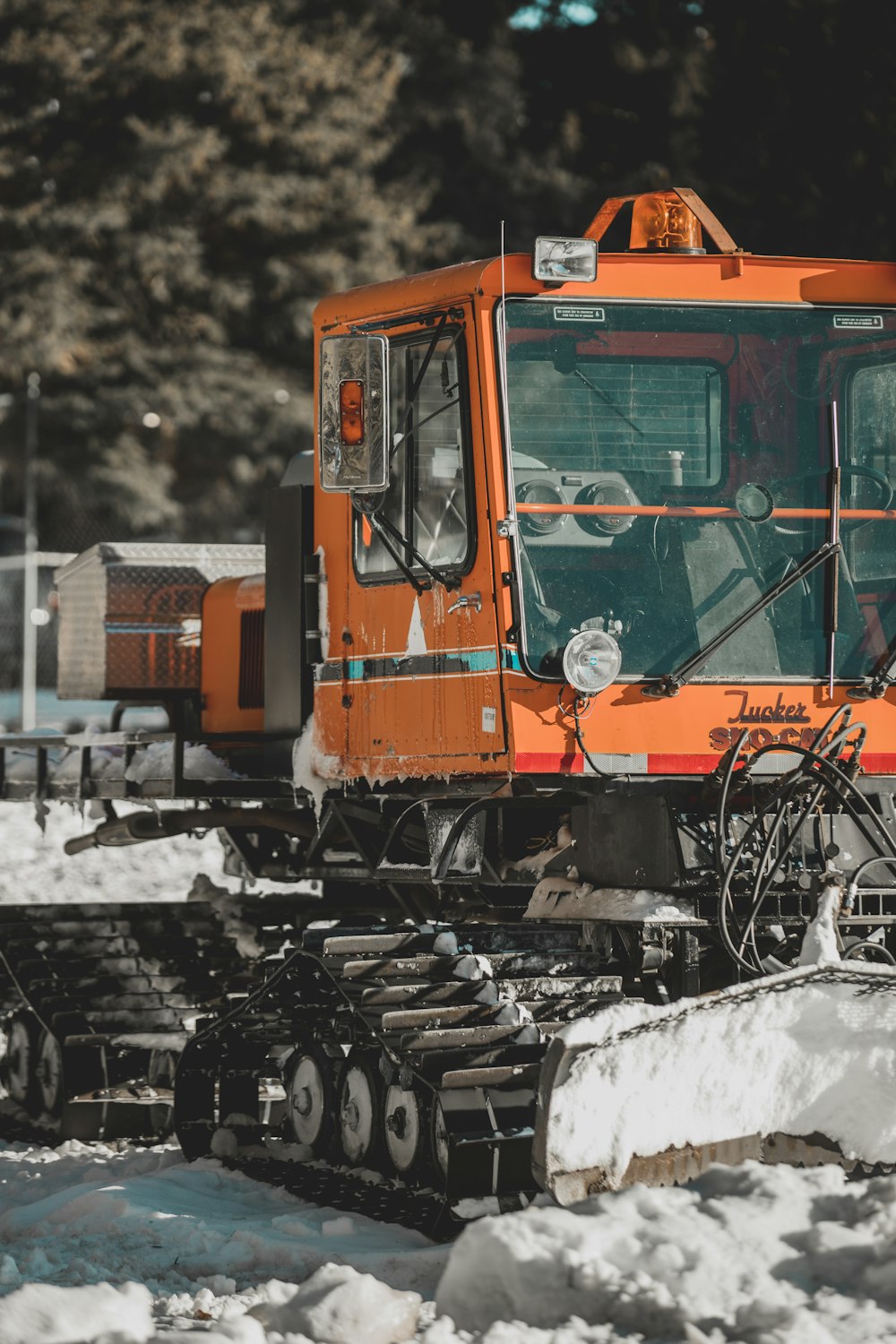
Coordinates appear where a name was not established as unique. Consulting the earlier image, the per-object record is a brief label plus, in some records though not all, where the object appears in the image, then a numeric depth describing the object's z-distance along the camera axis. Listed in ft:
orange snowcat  45.47
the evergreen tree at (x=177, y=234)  182.80
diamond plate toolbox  63.87
